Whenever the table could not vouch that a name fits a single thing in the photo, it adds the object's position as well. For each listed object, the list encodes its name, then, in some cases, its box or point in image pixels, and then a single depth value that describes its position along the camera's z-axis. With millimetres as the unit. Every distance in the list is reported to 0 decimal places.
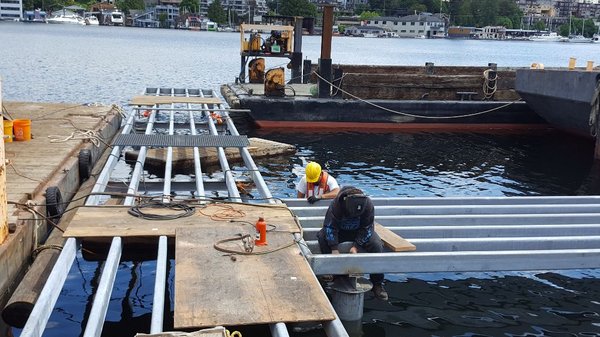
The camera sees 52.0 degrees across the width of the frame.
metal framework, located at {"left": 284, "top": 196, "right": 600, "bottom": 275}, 7125
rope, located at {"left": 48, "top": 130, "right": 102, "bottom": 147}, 12539
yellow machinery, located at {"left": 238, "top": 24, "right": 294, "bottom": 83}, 27078
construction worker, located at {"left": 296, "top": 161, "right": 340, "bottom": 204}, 9086
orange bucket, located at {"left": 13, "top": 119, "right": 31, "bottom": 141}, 12211
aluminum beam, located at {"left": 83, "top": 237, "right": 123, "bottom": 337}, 4961
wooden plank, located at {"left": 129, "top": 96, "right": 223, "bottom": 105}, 17656
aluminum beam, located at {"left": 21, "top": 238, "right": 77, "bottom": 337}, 4844
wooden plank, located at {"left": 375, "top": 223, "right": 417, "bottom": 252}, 7410
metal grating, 11898
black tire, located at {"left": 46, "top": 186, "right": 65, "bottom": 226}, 8445
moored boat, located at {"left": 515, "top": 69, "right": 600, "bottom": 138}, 18641
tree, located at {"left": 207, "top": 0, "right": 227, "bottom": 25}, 198375
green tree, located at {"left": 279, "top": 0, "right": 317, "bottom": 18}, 138625
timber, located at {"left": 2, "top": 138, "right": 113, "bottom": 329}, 6309
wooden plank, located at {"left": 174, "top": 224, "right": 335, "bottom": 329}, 5207
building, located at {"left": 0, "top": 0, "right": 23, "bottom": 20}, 186250
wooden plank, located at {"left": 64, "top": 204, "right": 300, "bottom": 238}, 7004
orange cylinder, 6848
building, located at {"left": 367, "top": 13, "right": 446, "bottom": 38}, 191250
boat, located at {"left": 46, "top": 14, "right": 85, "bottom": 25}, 189750
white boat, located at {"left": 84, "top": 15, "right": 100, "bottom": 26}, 194250
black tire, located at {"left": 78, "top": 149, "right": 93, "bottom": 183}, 11367
